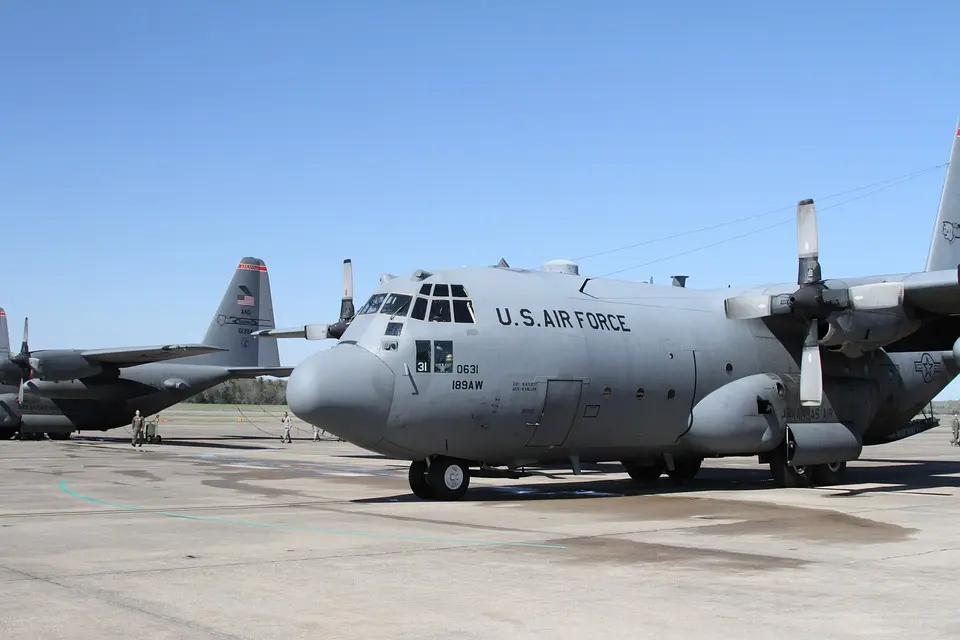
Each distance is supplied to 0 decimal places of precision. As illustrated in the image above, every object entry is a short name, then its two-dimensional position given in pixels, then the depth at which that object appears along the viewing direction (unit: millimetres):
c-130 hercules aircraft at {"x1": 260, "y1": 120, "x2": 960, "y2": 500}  15000
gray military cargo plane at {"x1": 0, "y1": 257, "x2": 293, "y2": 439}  38438
